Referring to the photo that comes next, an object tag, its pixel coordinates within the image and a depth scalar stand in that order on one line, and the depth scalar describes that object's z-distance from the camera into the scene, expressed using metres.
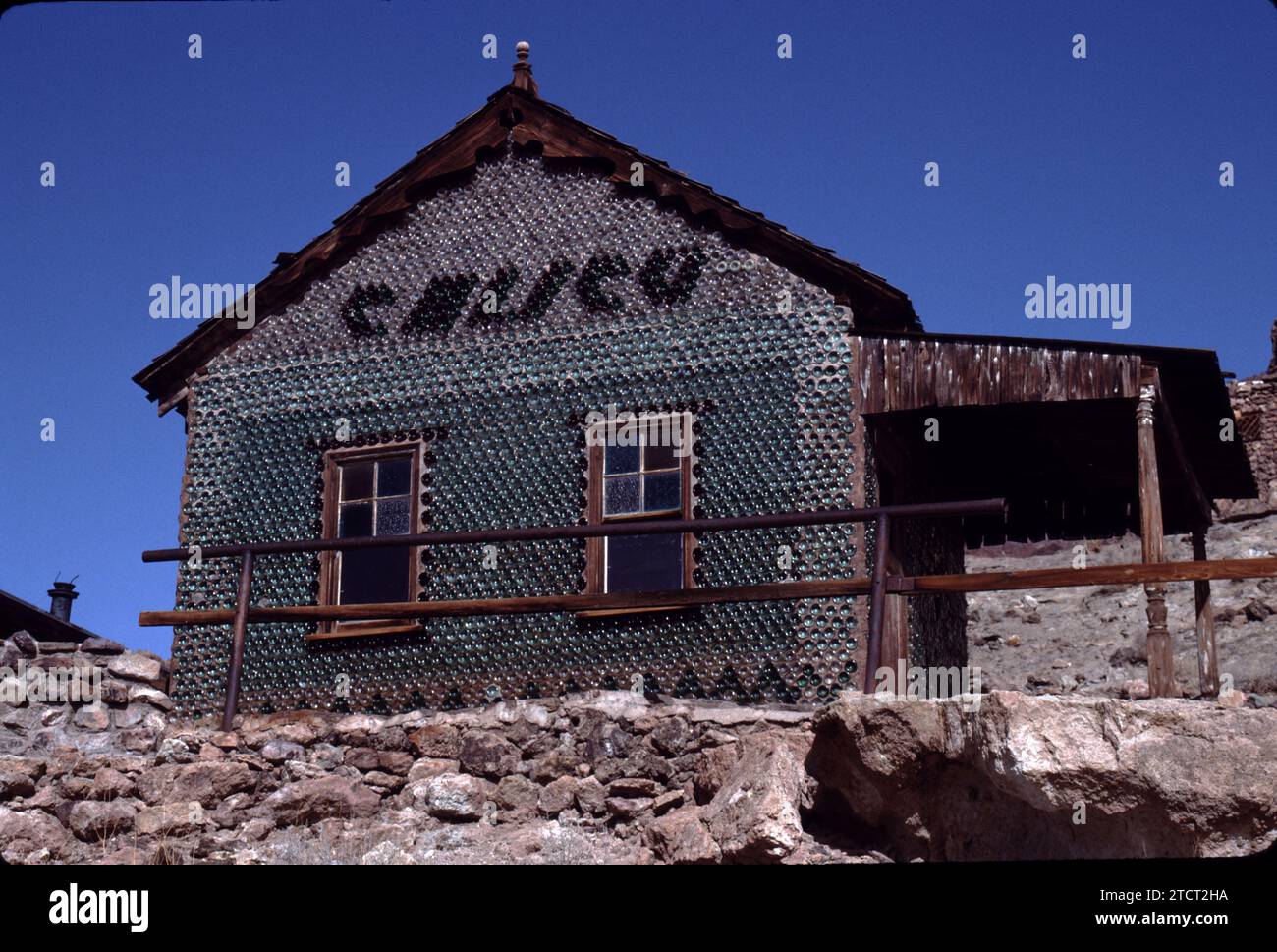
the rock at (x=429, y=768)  11.90
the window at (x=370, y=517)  15.83
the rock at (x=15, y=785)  12.07
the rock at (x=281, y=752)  12.17
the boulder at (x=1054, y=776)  8.91
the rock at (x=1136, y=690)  20.97
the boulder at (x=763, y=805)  9.90
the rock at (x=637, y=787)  11.36
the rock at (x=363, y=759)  12.19
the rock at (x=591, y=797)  11.42
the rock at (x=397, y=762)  12.08
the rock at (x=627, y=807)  11.27
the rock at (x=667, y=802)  11.20
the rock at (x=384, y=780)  12.02
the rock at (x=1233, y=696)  13.48
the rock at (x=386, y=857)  10.91
